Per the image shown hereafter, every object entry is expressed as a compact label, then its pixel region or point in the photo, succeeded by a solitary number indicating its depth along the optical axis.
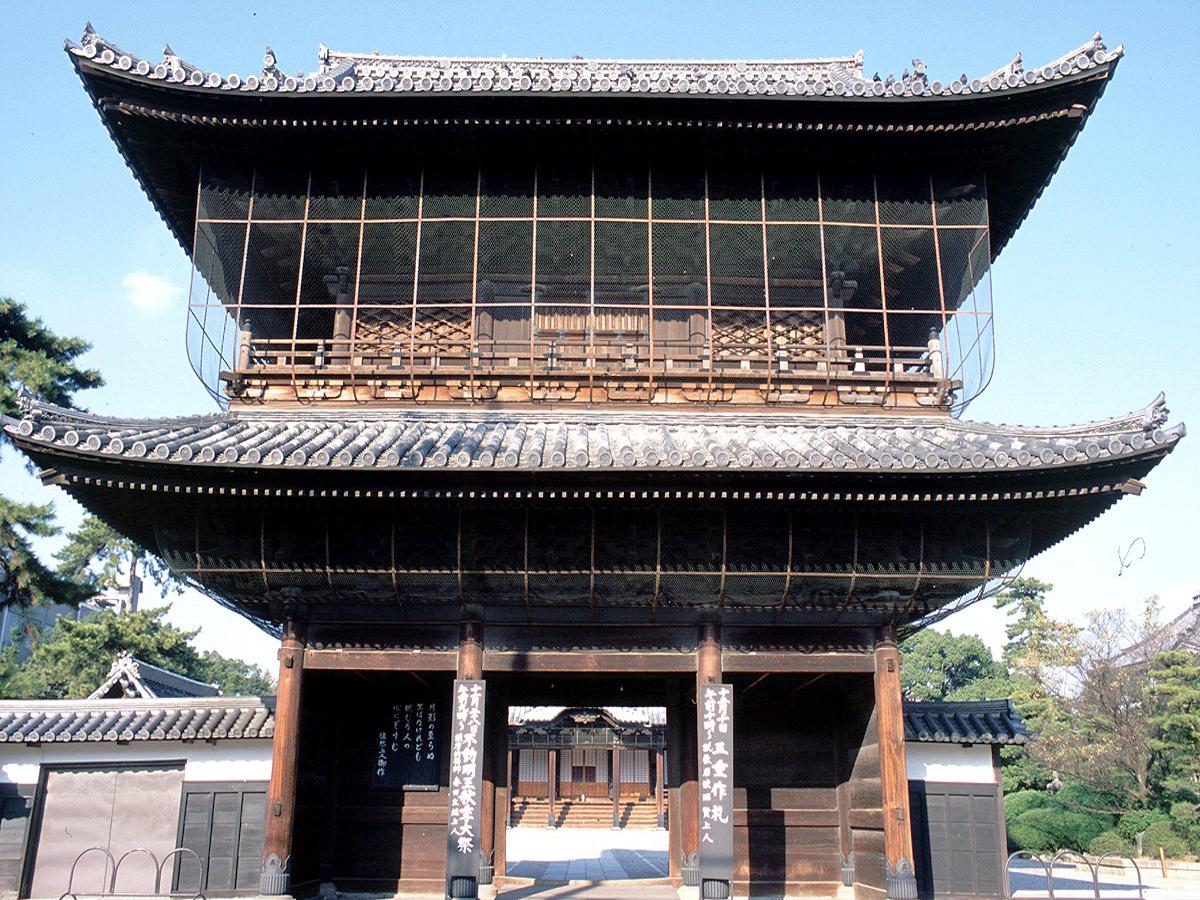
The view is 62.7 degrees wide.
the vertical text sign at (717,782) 12.66
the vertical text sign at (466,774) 12.66
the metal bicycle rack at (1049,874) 13.05
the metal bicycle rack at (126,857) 14.53
